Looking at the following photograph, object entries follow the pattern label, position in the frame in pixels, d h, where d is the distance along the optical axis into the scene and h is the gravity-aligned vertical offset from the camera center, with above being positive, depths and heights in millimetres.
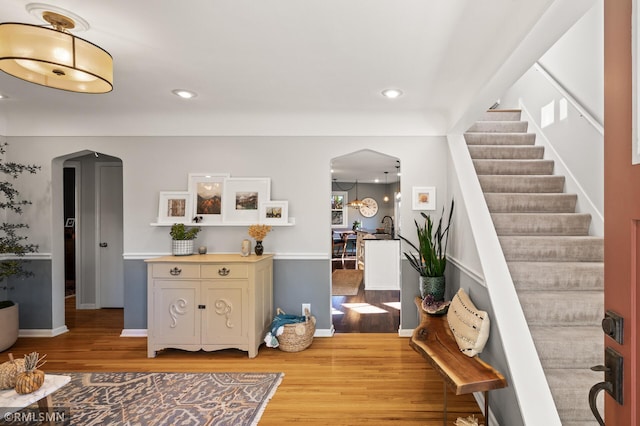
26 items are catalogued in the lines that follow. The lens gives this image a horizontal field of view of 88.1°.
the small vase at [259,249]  3451 -384
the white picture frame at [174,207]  3652 +61
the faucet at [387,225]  11146 -461
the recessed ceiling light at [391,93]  2934 +1074
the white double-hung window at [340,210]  11438 +64
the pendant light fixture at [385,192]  11484 +677
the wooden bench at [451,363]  1755 -908
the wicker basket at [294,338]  3209 -1221
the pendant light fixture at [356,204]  10891 +258
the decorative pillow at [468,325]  2066 -754
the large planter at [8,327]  3199 -1124
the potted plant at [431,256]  3090 -450
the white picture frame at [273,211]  3617 +7
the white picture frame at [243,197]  3658 +168
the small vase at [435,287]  3076 -703
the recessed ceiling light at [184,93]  2990 +1094
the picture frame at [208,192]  3686 +227
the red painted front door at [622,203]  830 +19
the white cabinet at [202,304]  3098 -863
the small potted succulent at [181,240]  3428 -286
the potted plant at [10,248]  3268 -365
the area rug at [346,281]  5673 -1367
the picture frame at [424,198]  3596 +148
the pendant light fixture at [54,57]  1624 +818
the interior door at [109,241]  4703 -402
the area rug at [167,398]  2172 -1350
